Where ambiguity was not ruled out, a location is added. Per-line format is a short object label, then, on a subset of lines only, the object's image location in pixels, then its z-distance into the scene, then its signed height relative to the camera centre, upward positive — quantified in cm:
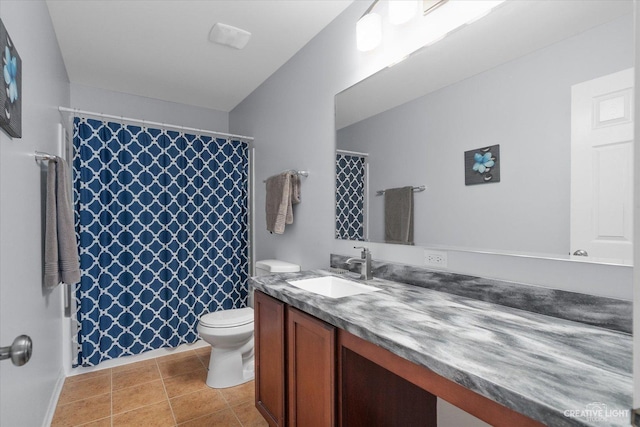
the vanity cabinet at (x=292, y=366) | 114 -66
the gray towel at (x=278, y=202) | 238 +6
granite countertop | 56 -34
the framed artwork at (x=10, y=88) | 104 +44
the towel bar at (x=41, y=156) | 161 +28
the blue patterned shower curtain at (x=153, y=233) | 245 -20
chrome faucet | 167 -29
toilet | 215 -93
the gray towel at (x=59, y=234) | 170 -13
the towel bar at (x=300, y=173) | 232 +28
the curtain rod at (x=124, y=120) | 234 +73
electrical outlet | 140 -22
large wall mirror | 93 +30
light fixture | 130 +86
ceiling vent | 215 +123
